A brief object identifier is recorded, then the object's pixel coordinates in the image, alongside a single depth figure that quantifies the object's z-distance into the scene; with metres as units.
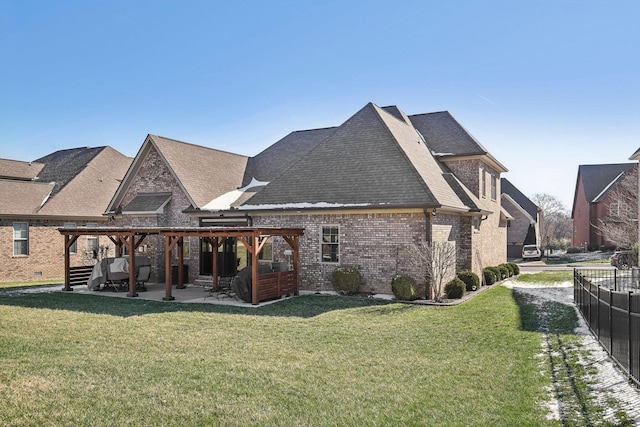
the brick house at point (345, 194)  16.94
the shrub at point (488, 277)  21.30
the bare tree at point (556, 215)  87.38
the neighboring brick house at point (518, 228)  46.28
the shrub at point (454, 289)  16.42
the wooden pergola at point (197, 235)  15.40
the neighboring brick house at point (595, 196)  49.25
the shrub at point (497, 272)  22.40
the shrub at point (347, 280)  16.72
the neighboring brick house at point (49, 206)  23.88
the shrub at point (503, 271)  23.76
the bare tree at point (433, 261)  15.80
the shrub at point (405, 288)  15.73
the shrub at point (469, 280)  18.55
